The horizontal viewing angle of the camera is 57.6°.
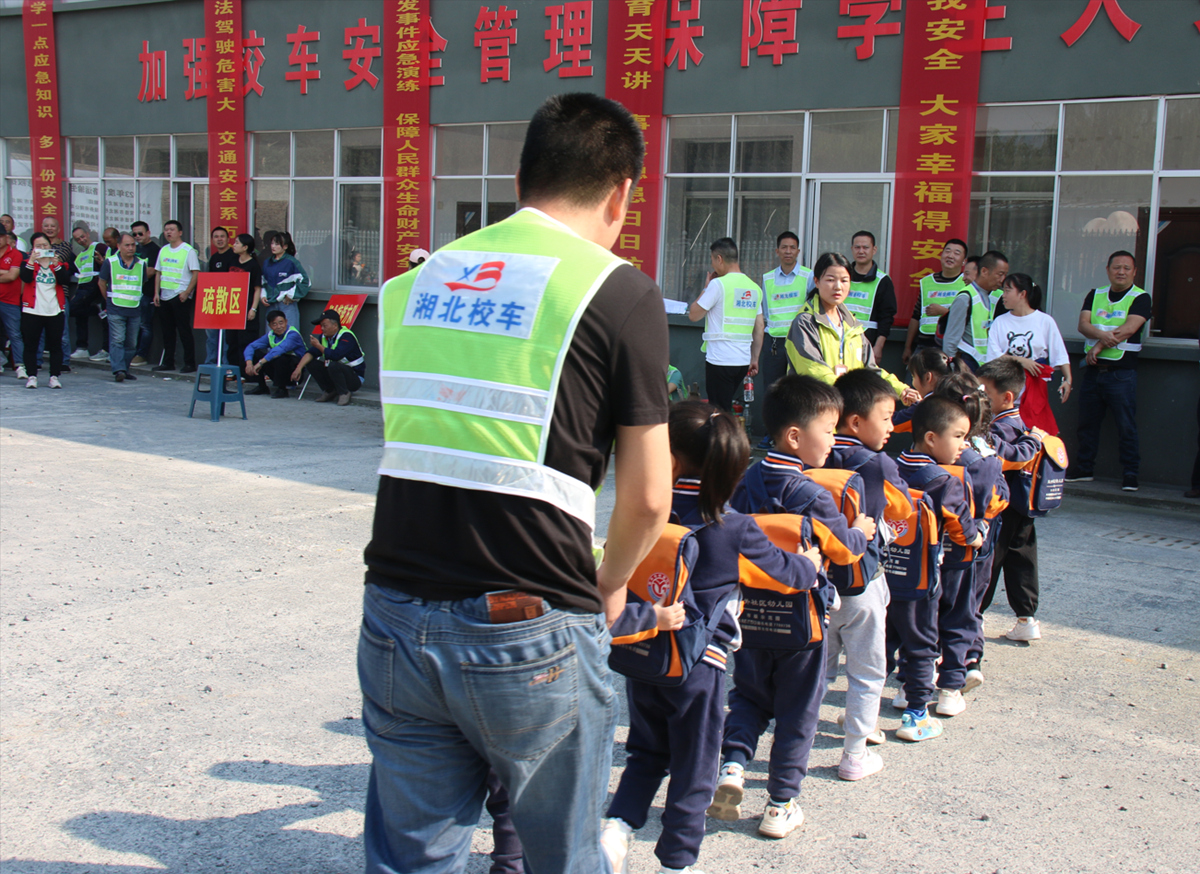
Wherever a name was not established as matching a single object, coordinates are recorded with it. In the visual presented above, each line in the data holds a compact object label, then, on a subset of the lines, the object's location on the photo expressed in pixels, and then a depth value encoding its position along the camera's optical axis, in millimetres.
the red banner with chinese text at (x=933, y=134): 9836
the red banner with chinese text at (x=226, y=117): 15414
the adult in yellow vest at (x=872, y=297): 9875
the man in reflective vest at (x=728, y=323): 9820
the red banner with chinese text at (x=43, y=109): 17406
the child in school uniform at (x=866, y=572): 3660
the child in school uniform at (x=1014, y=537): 4996
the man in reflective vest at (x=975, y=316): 9125
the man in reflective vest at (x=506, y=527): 1818
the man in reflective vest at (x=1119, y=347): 8883
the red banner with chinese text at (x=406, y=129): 13586
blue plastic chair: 11320
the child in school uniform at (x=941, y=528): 4012
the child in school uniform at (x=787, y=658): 3254
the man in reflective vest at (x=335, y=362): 13312
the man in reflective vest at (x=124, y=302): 14625
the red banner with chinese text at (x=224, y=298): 11531
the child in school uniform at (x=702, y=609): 2826
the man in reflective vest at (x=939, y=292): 9719
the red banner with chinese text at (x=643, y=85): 11703
